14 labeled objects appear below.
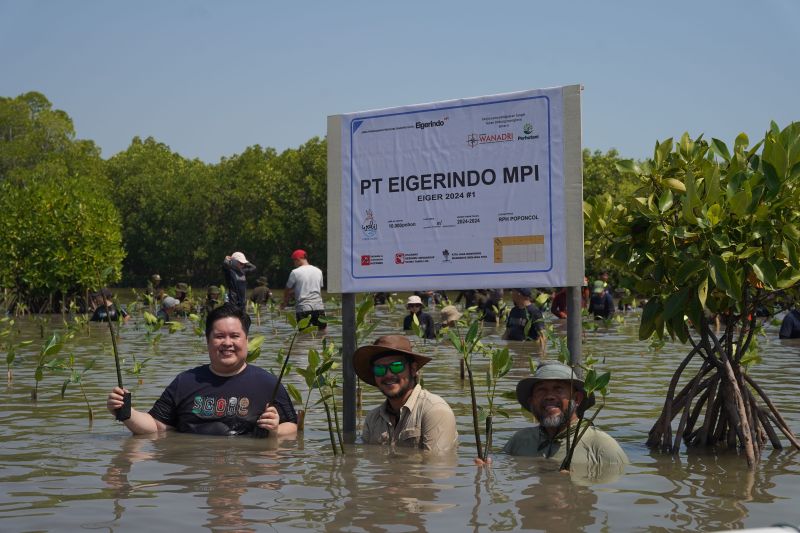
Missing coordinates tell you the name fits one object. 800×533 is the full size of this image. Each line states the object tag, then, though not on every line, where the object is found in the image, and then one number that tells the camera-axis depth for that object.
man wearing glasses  7.70
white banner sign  7.39
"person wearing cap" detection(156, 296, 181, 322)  27.03
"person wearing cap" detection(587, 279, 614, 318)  23.05
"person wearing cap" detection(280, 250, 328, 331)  20.88
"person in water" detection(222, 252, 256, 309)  22.44
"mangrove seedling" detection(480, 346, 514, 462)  7.19
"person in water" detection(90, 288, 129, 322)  25.95
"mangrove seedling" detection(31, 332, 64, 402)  10.24
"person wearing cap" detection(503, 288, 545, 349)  19.53
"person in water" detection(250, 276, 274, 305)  31.86
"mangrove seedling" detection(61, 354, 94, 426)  10.44
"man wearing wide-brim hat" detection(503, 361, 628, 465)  7.17
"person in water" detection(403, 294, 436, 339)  19.94
